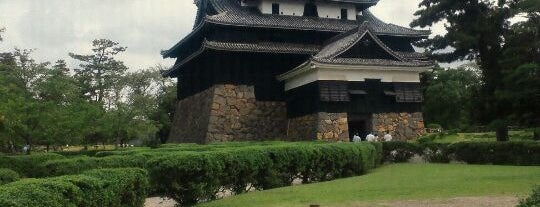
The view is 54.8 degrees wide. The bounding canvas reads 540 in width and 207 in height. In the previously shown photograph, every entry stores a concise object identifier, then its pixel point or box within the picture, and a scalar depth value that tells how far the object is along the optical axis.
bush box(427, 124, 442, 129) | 48.75
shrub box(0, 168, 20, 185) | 12.41
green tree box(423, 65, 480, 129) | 49.31
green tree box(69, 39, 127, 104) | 57.50
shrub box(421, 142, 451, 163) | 23.31
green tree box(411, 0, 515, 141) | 27.11
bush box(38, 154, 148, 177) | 15.64
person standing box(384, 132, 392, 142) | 28.15
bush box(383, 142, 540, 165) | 19.92
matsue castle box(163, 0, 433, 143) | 30.48
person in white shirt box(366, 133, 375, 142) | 27.83
